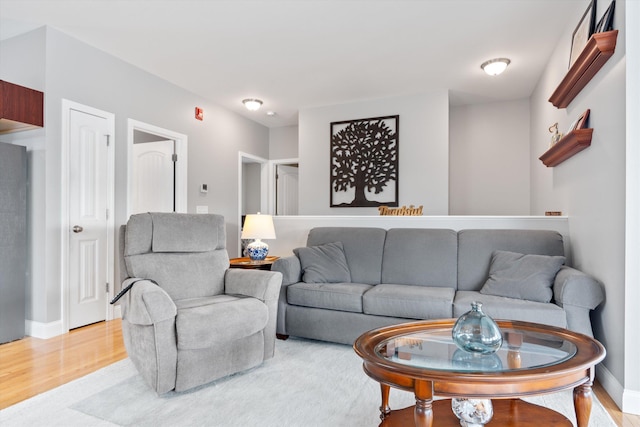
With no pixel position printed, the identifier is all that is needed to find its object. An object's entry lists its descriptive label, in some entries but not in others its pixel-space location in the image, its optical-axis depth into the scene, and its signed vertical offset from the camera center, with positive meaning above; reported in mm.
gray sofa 2453 -505
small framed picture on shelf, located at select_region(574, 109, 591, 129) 2502 +605
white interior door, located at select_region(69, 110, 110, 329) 3389 -20
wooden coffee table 1178 -517
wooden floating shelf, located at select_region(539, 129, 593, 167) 2453 +481
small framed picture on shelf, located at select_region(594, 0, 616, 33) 2150 +1104
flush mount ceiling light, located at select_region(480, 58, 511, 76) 3875 +1503
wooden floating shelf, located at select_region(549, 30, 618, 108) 2092 +904
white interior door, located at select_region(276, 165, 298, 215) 6605 +431
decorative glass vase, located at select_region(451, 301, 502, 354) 1419 -443
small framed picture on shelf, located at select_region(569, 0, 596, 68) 2506 +1259
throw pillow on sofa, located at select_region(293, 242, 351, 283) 3248 -428
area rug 1840 -980
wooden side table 3669 -479
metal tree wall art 5031 +694
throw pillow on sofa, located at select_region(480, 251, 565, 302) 2576 -437
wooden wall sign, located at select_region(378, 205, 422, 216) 4043 +33
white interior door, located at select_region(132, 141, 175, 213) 4484 +455
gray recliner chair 2051 -545
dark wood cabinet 2969 +852
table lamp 3889 -185
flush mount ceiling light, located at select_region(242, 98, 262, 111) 5083 +1473
